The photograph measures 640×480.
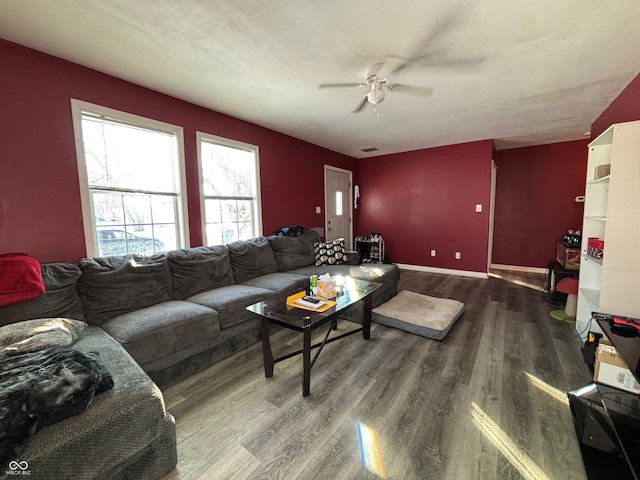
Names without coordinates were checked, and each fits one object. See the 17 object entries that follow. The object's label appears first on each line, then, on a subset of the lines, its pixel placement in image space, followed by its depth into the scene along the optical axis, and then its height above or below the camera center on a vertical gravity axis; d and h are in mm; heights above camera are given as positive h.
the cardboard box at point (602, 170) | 2360 +380
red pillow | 1610 -384
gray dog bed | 2596 -1077
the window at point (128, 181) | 2268 +359
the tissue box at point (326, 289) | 2238 -638
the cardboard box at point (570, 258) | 3383 -597
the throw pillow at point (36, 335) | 1362 -643
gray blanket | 916 -686
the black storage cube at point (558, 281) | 3342 -901
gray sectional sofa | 1039 -771
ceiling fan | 2148 +1226
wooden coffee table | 1756 -716
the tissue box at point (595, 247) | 2305 -322
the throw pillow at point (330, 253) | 3900 -571
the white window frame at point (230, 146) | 3031 +626
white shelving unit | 1966 -131
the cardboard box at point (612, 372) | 1631 -1021
